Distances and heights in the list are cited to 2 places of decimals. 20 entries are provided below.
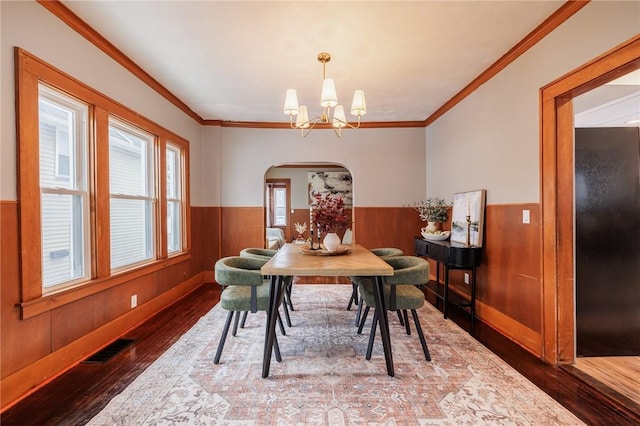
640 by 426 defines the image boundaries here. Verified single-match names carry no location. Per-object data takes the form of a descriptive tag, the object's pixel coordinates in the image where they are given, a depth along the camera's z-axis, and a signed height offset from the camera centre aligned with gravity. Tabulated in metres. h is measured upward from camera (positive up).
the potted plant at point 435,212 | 4.29 -0.04
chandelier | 2.49 +0.96
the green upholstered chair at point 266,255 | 3.00 -0.47
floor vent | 2.38 -1.17
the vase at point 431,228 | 4.19 -0.27
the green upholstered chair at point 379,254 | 3.07 -0.48
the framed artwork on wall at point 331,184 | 9.38 +0.84
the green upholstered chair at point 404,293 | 2.27 -0.67
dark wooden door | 2.65 -0.30
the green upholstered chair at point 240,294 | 2.24 -0.65
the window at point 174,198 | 4.14 +0.20
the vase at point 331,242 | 2.72 -0.29
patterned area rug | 1.74 -1.20
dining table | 2.03 -0.42
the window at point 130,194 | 2.95 +0.20
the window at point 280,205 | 9.98 +0.20
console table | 3.12 -0.55
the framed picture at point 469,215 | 3.29 -0.09
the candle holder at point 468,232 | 3.32 -0.27
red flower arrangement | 2.65 -0.03
